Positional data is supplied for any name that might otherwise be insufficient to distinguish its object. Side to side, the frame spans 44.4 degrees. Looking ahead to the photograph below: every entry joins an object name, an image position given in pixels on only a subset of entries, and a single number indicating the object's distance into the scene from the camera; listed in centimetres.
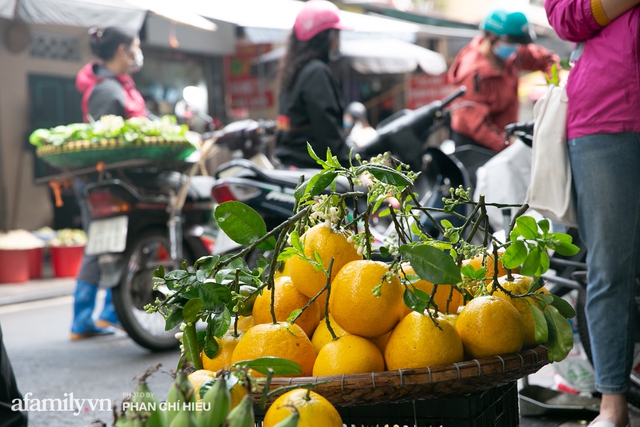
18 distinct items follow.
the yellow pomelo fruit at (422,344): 148
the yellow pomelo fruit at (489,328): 154
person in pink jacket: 264
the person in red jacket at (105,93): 559
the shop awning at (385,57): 1224
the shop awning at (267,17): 868
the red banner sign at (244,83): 1384
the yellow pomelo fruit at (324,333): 164
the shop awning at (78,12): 659
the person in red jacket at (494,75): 539
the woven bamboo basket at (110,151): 500
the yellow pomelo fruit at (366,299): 153
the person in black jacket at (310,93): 492
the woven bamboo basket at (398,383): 143
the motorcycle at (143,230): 501
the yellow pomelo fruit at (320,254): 168
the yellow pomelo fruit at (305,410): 133
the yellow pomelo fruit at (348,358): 149
